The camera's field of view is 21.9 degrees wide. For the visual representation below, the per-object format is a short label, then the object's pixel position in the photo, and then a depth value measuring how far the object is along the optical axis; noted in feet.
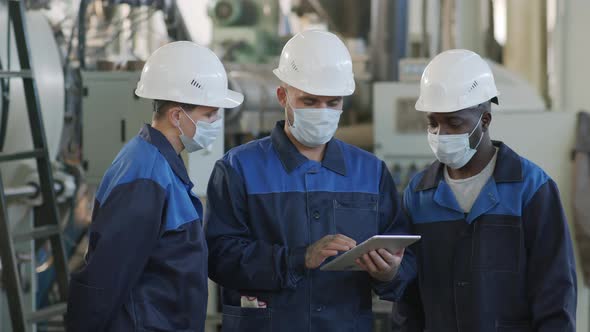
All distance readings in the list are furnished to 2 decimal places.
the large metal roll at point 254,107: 25.18
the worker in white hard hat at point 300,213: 13.01
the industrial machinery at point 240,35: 35.18
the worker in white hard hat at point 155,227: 11.09
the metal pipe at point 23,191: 20.15
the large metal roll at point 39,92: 21.05
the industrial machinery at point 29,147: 19.87
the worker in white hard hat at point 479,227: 12.59
